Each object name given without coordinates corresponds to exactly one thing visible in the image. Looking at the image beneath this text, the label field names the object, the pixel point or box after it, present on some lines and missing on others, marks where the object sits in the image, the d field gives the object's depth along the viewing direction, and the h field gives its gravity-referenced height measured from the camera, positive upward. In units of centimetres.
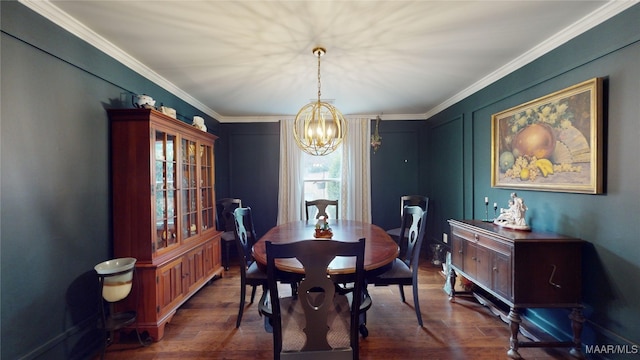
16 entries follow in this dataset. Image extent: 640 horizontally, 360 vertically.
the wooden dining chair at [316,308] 126 -69
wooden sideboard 181 -73
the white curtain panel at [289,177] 439 +0
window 455 +0
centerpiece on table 227 -49
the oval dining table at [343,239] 162 -56
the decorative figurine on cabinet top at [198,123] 307 +66
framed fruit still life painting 177 +28
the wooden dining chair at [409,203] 377 -42
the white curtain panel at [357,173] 435 +7
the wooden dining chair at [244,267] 222 -84
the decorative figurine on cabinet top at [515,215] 216 -34
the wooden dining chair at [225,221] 371 -69
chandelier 244 +43
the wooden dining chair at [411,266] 219 -84
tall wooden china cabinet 212 -30
